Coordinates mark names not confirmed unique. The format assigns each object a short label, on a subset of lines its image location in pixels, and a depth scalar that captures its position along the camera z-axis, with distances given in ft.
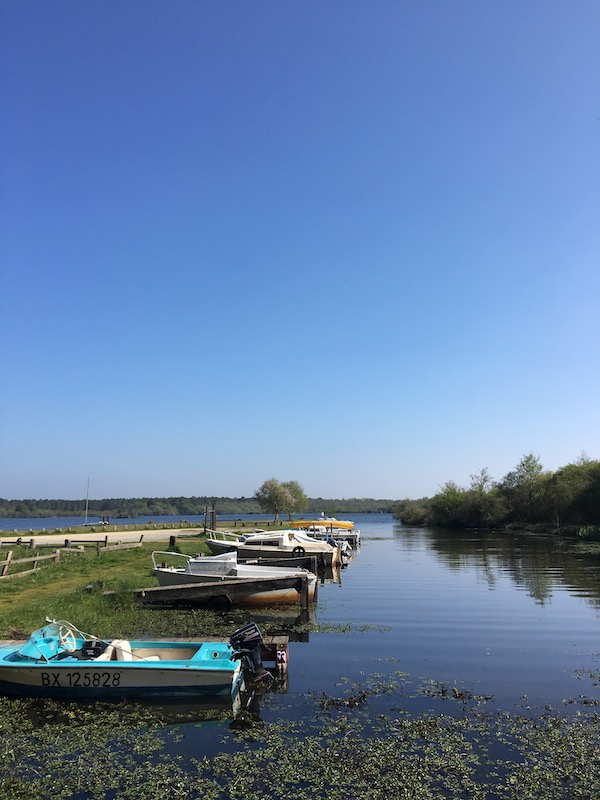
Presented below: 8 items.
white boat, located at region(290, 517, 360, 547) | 154.40
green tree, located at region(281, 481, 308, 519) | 295.89
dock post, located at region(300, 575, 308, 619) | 59.47
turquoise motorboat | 32.07
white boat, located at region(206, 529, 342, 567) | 98.94
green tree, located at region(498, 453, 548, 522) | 233.14
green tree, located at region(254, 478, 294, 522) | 278.05
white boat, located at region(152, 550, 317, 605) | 61.31
